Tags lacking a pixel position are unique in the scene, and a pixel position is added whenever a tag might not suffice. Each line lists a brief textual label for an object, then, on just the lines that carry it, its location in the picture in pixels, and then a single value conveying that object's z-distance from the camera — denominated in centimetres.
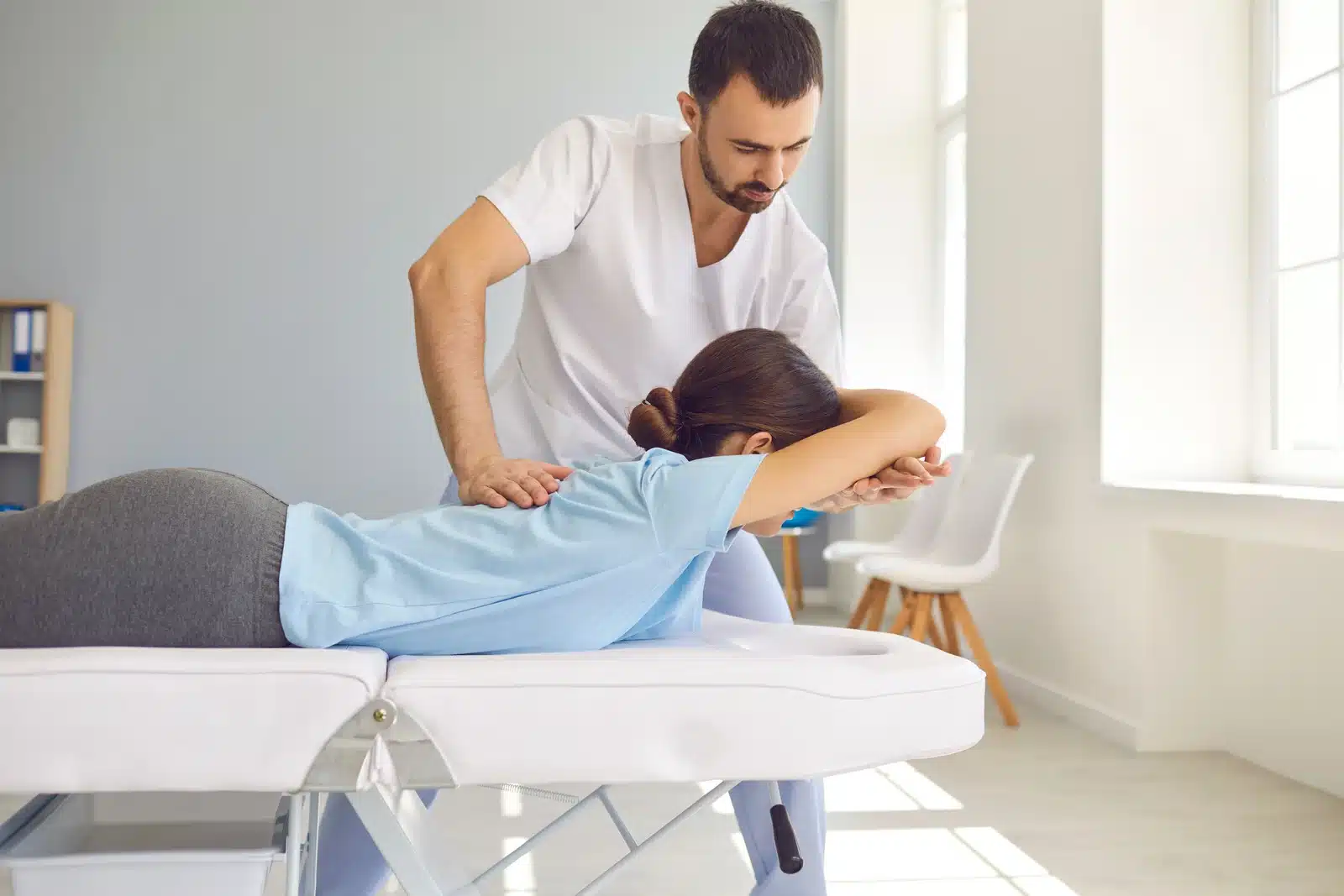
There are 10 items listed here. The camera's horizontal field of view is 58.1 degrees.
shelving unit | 515
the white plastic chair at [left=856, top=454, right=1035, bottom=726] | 338
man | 143
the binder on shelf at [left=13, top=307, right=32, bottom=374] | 511
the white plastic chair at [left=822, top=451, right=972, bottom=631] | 392
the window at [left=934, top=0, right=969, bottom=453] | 540
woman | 101
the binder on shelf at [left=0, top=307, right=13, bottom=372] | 523
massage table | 88
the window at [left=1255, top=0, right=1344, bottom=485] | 282
